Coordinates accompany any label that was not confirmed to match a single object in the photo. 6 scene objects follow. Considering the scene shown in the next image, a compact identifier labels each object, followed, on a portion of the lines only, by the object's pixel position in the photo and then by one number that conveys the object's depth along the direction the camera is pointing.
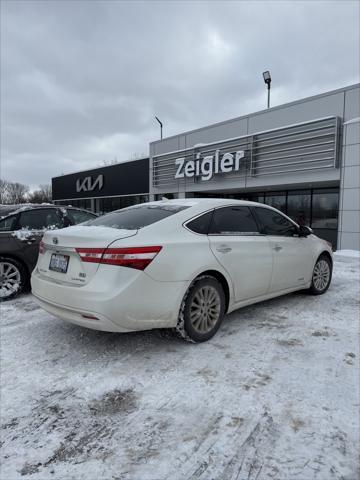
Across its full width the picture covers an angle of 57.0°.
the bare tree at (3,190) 73.12
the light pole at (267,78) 17.78
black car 5.21
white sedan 3.01
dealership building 11.64
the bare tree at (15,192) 73.85
